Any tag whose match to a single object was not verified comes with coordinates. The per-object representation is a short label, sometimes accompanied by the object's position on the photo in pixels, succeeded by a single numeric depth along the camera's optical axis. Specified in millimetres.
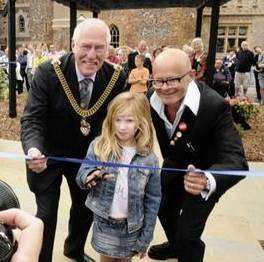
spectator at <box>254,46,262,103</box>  15181
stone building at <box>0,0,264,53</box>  38219
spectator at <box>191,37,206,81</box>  9562
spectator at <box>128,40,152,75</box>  12555
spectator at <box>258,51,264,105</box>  14948
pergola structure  8820
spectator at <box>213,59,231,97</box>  9773
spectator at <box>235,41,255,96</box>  14922
